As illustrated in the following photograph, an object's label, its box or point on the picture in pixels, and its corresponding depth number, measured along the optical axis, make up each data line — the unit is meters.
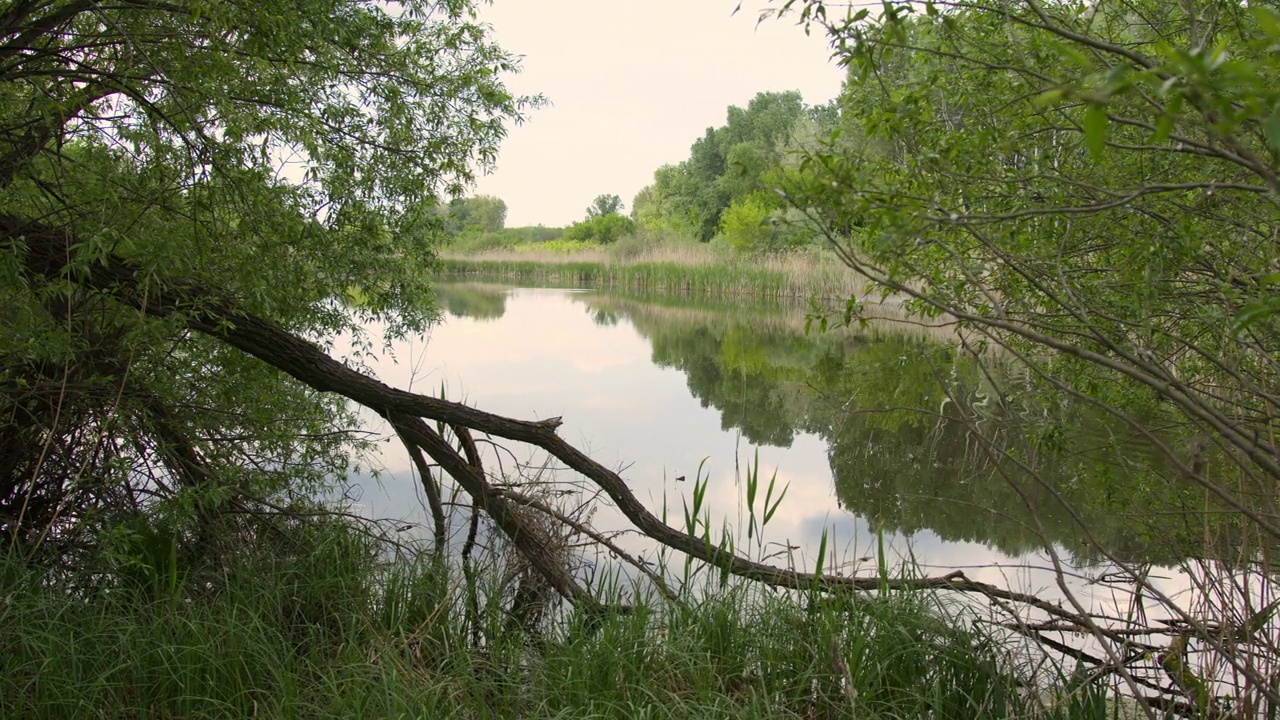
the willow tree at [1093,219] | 1.98
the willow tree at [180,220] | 3.20
